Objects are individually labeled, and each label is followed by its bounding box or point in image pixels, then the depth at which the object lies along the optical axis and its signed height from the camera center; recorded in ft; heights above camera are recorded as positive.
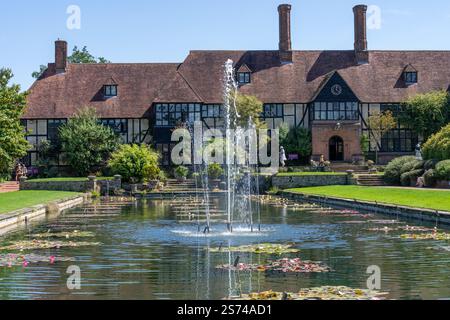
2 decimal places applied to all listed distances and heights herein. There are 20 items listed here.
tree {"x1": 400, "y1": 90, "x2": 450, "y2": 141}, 200.64 +15.48
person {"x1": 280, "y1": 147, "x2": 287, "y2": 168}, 193.98 +3.15
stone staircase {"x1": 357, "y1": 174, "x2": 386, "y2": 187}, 171.22 -3.05
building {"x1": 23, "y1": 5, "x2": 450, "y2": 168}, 205.46 +23.55
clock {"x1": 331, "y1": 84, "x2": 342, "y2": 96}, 203.62 +22.81
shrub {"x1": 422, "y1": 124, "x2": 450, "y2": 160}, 152.78 +4.46
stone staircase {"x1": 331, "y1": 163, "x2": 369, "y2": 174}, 193.70 +0.06
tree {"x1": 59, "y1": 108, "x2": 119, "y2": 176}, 192.34 +7.69
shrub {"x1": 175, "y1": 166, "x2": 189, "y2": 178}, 188.14 -0.58
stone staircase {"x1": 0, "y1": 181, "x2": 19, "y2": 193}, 163.73 -3.65
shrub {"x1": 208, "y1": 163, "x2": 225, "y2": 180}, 186.39 -0.43
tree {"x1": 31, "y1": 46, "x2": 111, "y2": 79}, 331.92 +53.25
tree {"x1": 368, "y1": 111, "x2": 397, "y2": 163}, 201.16 +12.81
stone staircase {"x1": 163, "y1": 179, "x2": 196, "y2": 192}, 173.58 -4.09
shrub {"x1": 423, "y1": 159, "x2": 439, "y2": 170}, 152.57 +0.58
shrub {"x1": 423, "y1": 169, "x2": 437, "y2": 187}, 145.02 -2.30
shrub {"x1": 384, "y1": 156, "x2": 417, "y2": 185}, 165.36 -0.65
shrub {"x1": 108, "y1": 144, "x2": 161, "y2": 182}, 175.83 +1.36
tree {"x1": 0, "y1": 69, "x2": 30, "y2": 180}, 127.24 +8.81
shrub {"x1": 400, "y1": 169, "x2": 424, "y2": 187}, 154.61 -2.20
